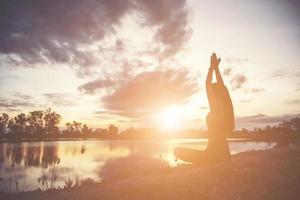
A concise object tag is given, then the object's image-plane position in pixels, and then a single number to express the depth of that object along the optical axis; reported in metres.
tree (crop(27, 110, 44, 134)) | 152.25
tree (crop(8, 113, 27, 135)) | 148.50
